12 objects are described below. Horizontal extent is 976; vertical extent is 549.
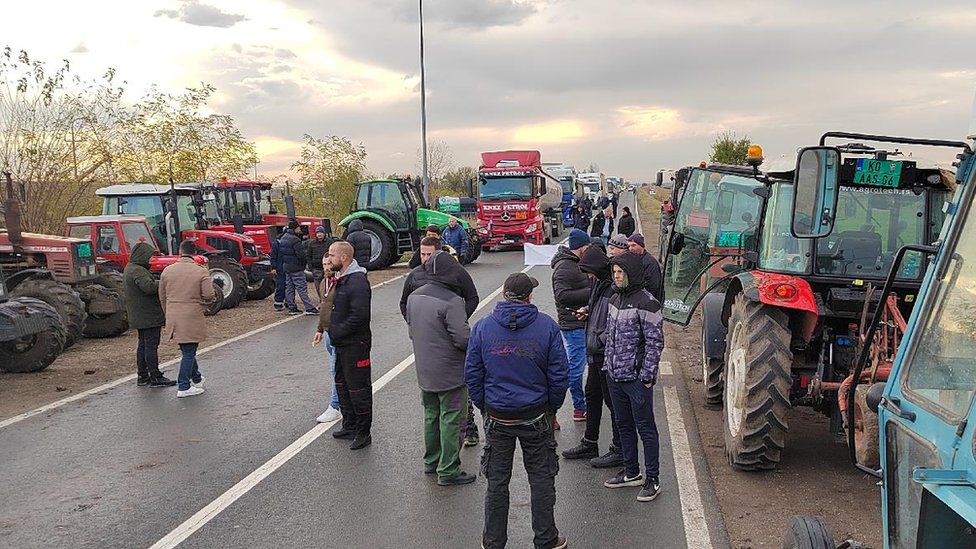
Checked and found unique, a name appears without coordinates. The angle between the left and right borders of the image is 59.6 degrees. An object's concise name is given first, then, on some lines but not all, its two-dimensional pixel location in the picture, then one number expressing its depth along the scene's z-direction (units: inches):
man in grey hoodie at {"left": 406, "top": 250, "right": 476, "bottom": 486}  252.4
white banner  398.3
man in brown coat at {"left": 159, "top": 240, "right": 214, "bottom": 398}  370.3
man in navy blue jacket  200.7
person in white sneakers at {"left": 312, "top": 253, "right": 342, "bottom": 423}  299.0
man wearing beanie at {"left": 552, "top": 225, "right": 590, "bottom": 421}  301.0
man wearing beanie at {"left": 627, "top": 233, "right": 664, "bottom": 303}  296.0
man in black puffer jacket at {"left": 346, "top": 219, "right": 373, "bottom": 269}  549.3
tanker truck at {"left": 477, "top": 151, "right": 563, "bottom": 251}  1179.9
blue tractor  101.3
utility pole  1264.8
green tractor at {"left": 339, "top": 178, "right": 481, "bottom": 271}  940.6
